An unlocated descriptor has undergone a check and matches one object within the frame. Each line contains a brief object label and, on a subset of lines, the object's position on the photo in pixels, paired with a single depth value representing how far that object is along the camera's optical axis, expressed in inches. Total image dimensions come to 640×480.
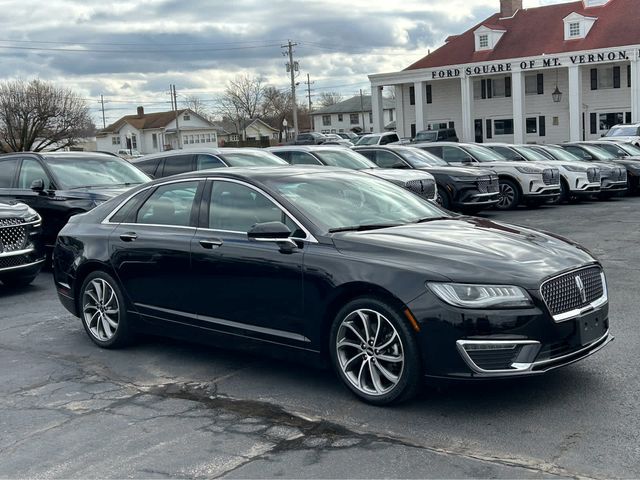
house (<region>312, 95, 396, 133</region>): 4244.6
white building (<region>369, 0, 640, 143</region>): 1888.5
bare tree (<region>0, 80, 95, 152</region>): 2400.3
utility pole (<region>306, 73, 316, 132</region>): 4367.6
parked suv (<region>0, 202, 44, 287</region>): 384.5
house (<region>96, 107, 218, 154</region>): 3769.7
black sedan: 187.5
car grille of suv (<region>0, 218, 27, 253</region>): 383.6
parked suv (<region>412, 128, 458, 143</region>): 1597.1
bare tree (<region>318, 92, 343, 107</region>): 5639.8
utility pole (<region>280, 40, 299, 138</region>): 2427.3
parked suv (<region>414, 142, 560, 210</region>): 729.6
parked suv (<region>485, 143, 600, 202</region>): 772.0
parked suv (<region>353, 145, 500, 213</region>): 658.2
